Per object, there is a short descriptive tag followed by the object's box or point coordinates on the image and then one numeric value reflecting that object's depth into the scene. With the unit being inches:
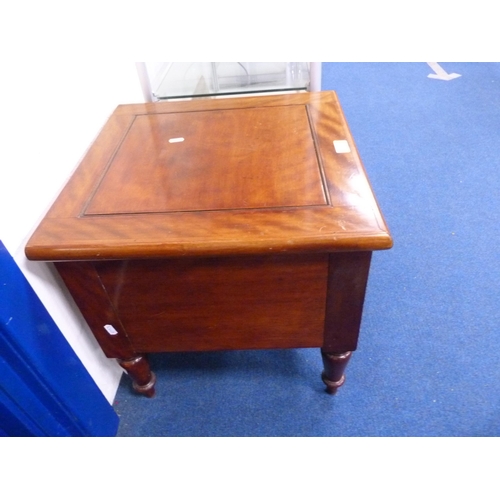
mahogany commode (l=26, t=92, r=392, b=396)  21.4
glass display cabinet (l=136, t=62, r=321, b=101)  43.6
